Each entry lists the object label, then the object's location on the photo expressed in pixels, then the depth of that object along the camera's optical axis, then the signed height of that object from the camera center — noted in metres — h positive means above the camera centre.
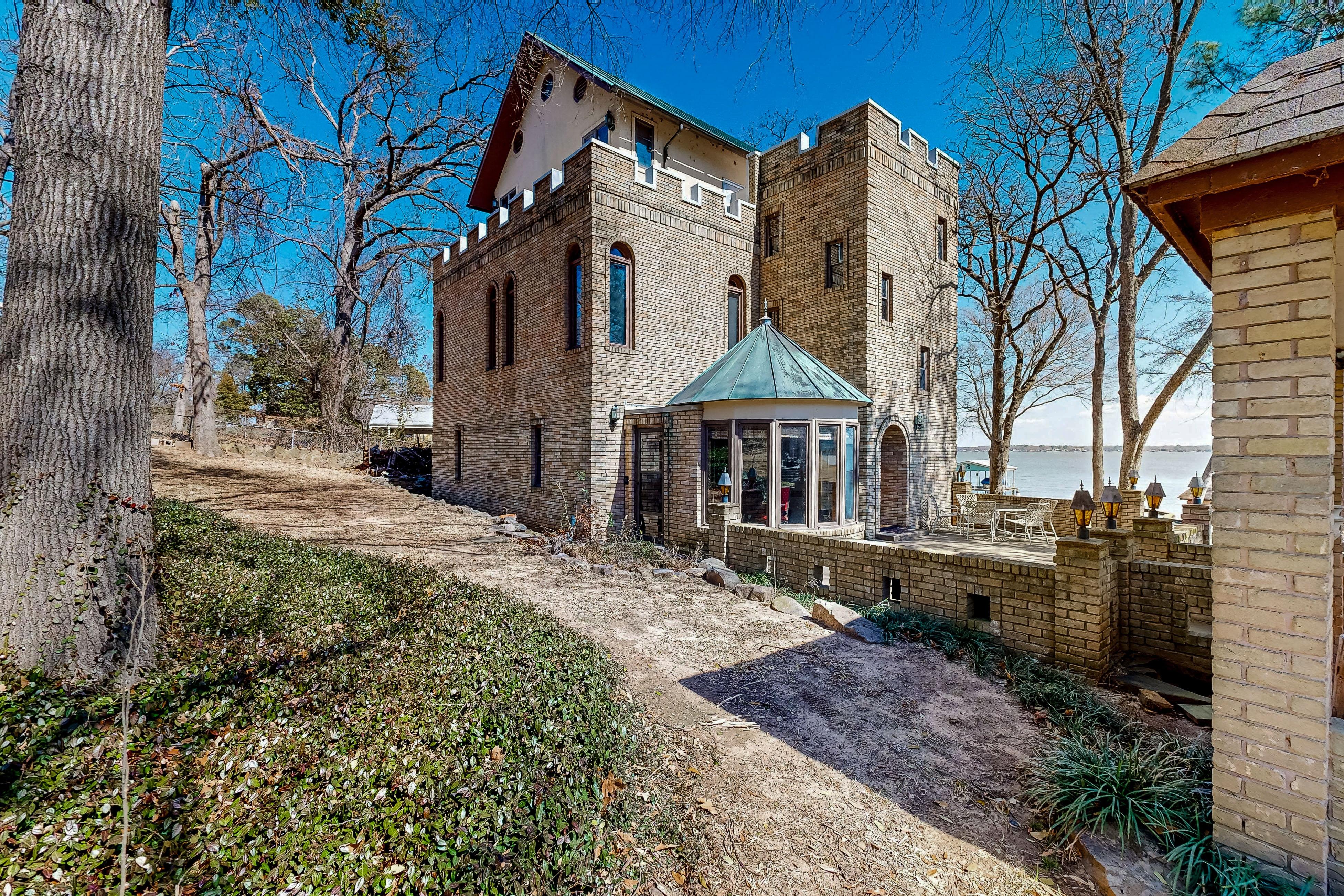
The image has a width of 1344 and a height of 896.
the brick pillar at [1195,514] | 11.41 -1.31
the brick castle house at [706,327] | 9.90 +2.70
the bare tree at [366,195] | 9.03 +7.83
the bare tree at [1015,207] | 13.41 +7.23
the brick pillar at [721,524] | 9.27 -1.33
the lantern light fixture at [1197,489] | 11.48 -0.76
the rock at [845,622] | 6.05 -2.01
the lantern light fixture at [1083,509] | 5.47 -0.59
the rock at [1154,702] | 4.81 -2.23
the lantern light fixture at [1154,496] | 7.70 -0.63
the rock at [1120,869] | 2.67 -2.13
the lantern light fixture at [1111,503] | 6.34 -0.62
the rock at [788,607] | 6.81 -2.01
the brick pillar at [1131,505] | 11.65 -1.14
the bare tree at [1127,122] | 10.61 +7.23
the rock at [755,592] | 7.17 -1.94
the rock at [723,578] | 7.62 -1.88
